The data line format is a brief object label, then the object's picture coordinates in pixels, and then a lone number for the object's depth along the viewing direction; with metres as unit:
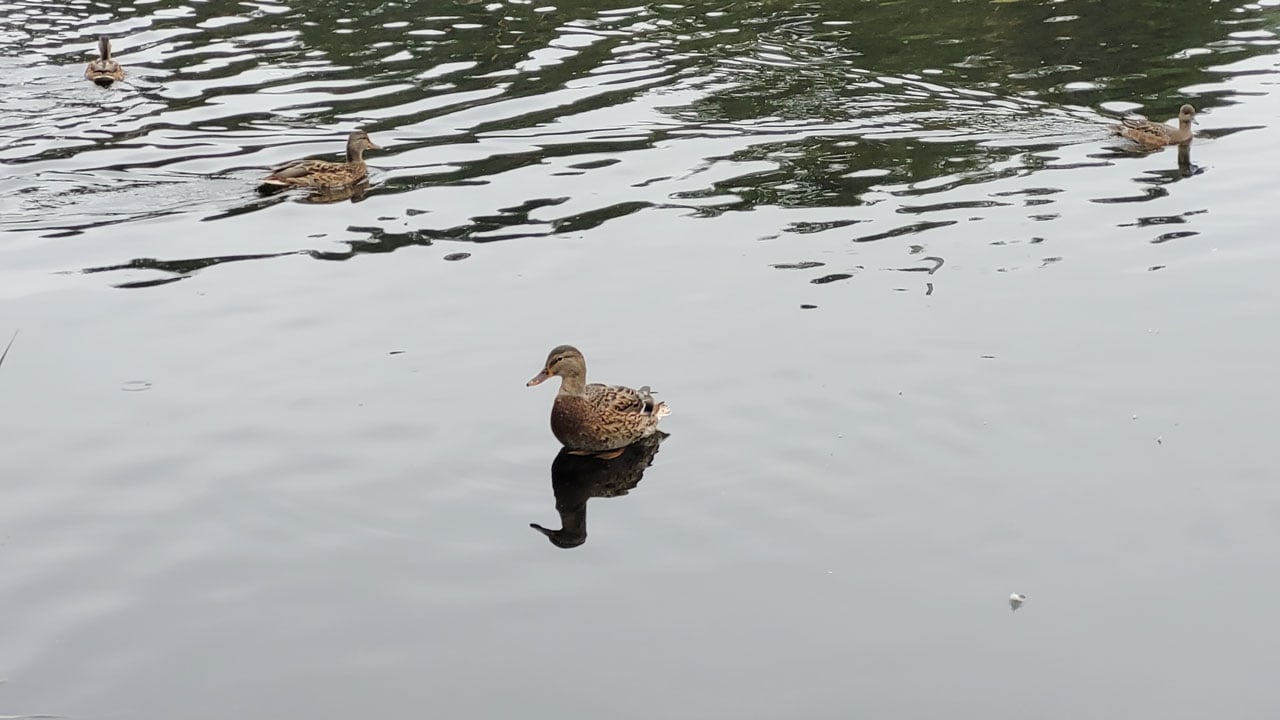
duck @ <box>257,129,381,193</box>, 16.58
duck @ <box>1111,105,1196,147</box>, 17.56
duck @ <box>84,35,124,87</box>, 21.06
